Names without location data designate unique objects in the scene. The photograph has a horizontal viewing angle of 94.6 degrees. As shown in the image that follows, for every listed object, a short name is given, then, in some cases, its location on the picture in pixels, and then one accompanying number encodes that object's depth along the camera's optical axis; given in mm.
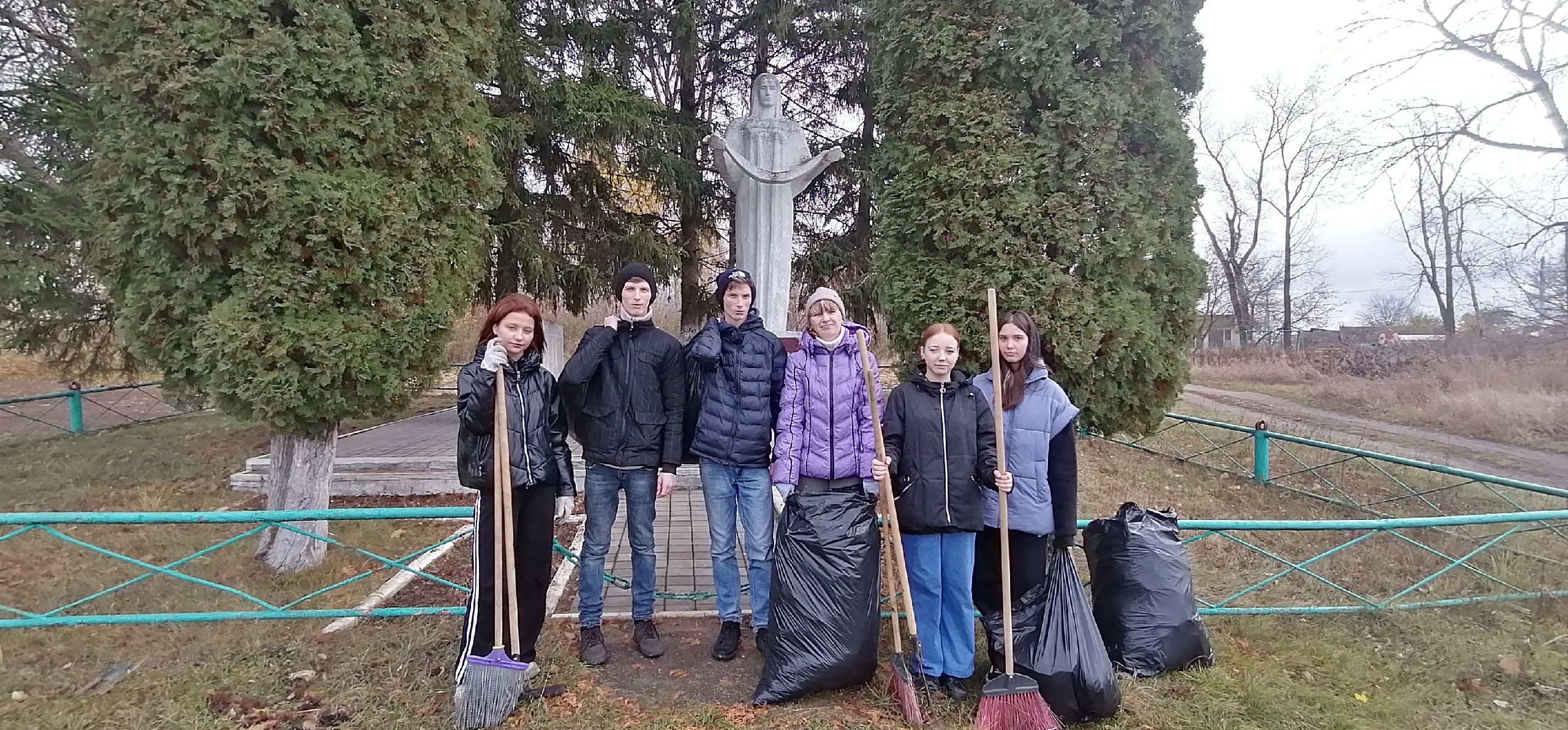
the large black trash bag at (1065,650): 2740
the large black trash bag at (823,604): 2795
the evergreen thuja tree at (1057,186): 4266
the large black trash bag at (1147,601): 3104
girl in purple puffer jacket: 3016
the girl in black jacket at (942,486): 2859
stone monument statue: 6441
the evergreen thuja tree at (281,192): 3953
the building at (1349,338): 24094
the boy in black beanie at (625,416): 3070
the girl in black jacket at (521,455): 2742
